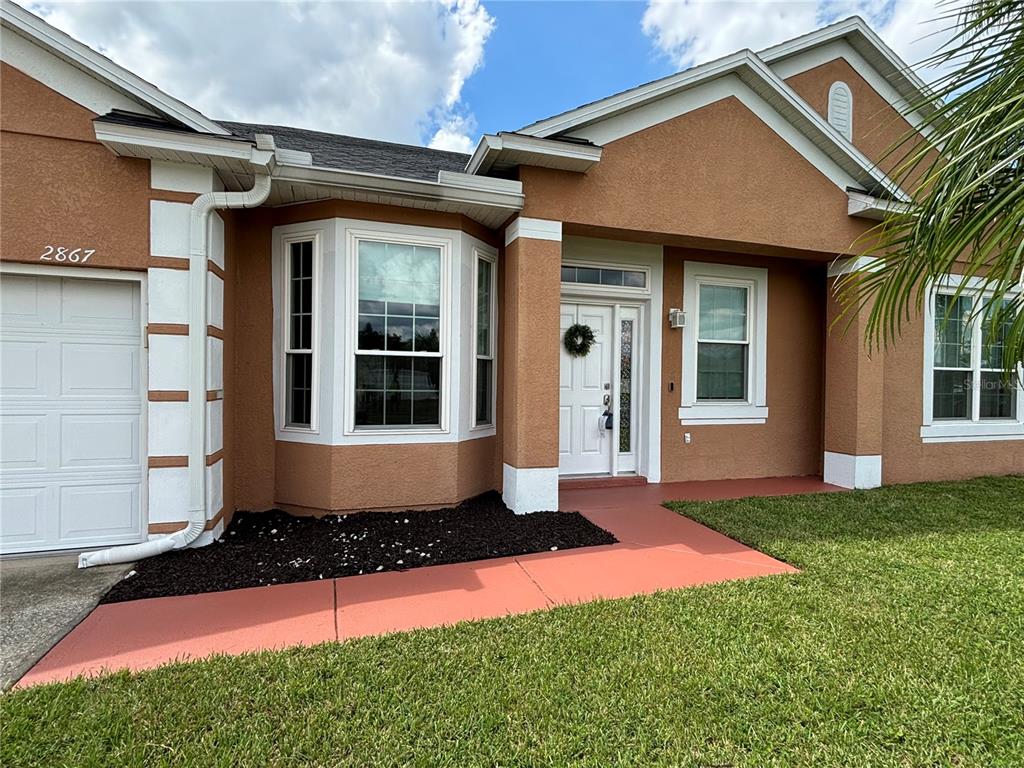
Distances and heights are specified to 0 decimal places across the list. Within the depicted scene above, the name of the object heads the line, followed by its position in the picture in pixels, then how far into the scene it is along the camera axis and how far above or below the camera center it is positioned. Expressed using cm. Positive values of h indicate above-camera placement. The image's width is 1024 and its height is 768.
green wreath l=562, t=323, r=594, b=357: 634 +50
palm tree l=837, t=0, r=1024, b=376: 217 +103
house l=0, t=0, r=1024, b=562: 404 +73
